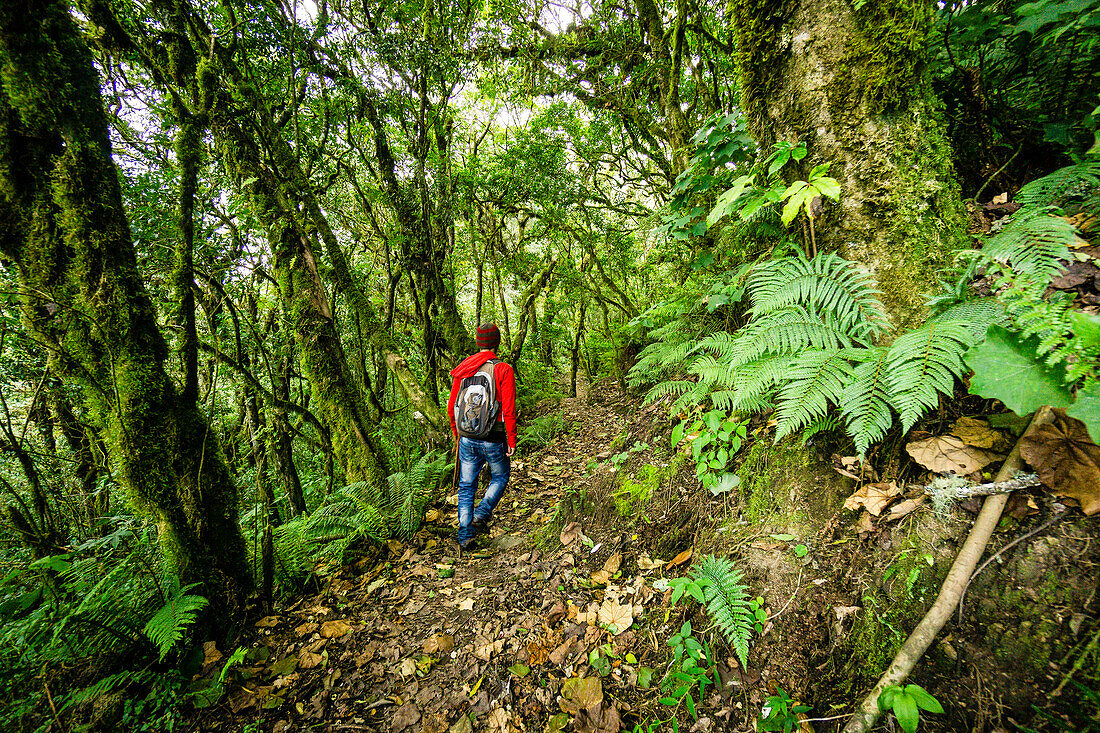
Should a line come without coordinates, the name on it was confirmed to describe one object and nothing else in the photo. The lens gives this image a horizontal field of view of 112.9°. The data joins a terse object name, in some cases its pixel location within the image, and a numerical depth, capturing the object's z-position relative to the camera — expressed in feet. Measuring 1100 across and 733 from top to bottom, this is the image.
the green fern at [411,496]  14.14
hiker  13.52
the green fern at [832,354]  5.23
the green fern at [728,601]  6.25
